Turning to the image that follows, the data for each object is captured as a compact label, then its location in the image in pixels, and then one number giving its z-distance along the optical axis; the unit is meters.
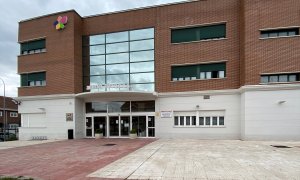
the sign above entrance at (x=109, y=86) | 17.91
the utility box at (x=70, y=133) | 18.20
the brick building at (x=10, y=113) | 39.78
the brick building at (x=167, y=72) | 14.60
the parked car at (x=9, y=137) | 21.35
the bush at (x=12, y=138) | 21.15
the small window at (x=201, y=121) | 16.64
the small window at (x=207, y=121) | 16.50
